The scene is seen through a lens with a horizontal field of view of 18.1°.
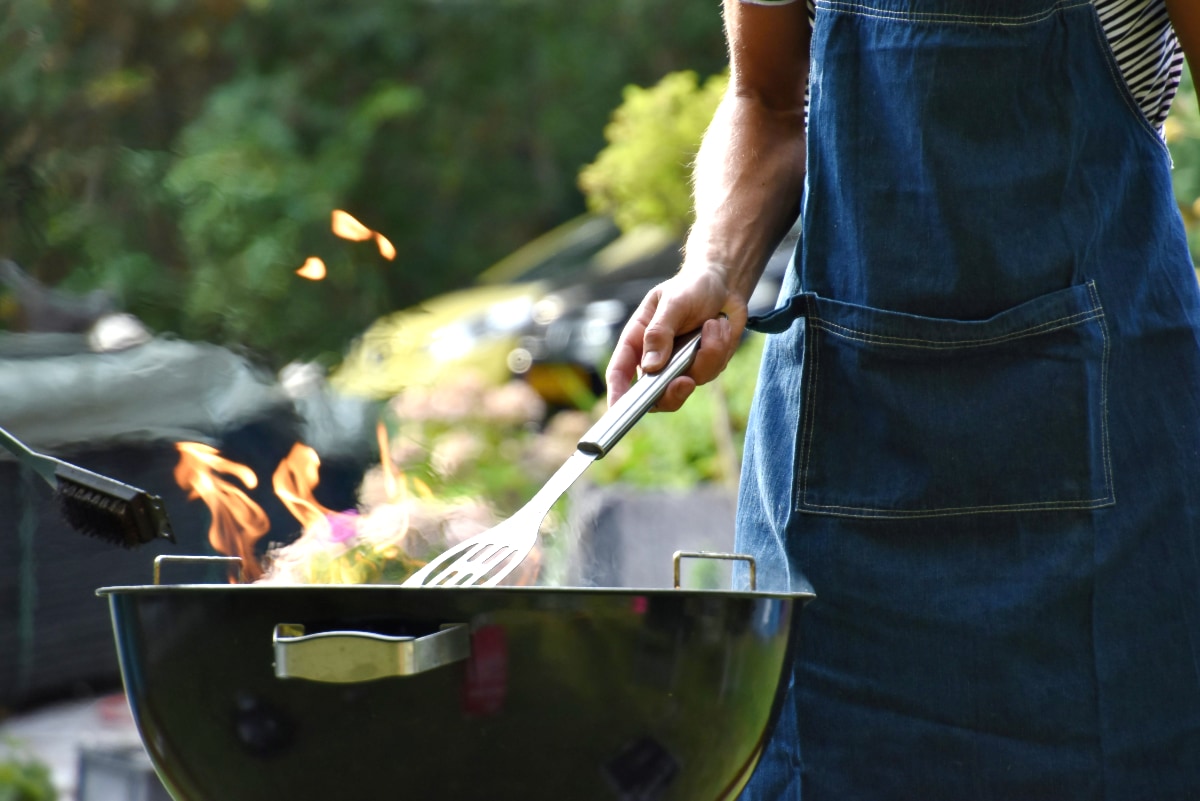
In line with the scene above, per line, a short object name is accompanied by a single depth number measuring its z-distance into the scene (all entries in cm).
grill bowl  338
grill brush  366
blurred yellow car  680
